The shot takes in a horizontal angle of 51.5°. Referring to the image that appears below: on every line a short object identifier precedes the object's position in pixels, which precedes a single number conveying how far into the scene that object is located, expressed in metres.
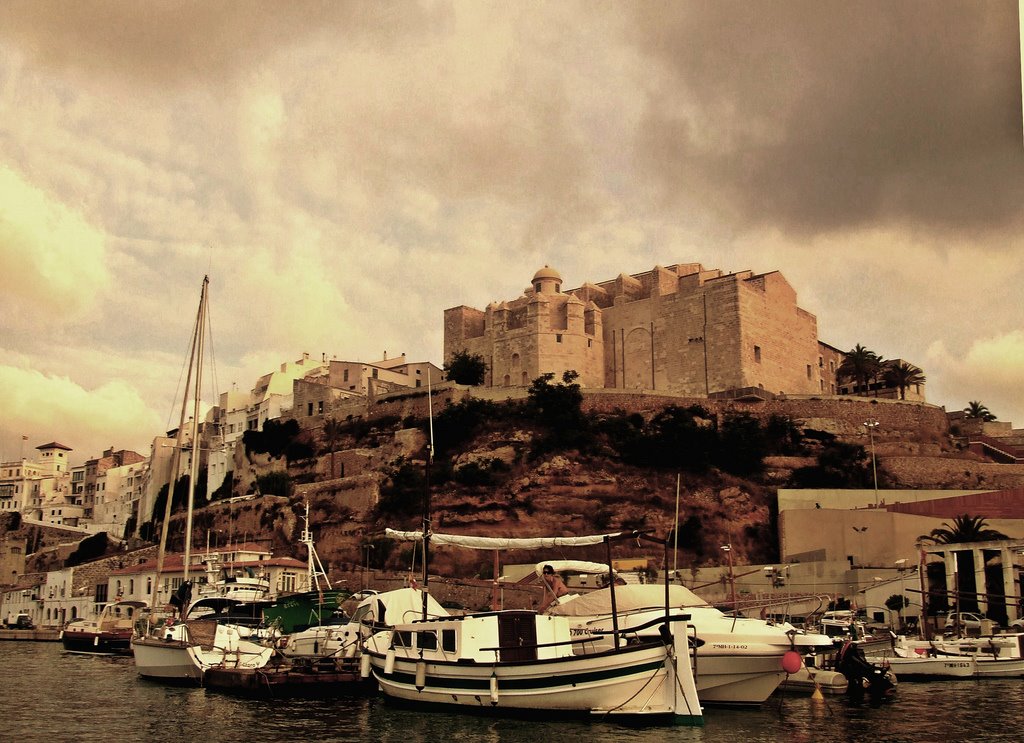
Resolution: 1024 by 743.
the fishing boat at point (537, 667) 21.47
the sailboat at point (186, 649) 29.39
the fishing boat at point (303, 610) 33.88
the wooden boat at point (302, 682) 27.09
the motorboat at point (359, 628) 27.16
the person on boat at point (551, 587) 27.53
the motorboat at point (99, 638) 45.88
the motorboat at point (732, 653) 24.39
